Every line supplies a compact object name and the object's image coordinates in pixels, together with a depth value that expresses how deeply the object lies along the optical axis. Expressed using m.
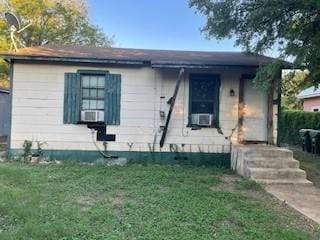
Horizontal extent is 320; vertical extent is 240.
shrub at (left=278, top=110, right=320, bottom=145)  10.02
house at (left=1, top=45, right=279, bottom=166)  6.21
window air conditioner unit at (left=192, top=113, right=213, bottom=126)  6.36
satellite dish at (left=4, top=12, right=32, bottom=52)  7.59
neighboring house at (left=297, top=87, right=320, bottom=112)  13.77
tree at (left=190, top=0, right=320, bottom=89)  4.74
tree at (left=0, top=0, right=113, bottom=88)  14.30
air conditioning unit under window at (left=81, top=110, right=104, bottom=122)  6.21
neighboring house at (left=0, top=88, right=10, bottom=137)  11.95
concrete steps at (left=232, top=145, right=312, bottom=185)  5.12
